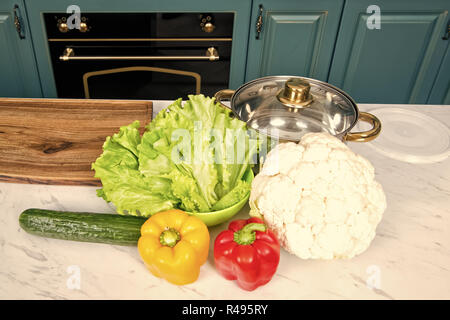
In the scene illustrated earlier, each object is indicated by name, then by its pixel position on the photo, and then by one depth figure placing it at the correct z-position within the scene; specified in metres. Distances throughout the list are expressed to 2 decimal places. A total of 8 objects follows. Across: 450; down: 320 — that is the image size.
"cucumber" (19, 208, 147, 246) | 0.83
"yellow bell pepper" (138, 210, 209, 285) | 0.74
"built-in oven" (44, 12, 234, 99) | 1.95
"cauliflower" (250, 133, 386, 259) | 0.78
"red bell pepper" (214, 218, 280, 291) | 0.75
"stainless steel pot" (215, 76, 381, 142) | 0.96
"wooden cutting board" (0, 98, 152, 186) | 1.03
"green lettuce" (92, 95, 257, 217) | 0.84
